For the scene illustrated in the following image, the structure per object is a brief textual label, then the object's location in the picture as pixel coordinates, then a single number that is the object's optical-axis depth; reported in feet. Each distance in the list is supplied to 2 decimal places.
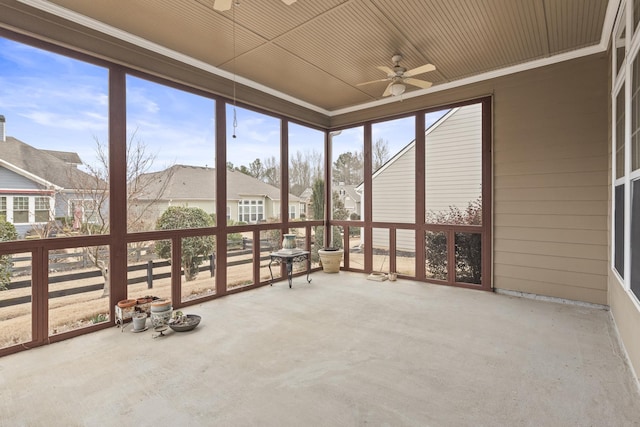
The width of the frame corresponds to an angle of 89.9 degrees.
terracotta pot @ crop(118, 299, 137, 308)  12.01
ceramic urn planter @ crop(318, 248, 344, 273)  21.31
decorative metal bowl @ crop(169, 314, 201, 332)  11.69
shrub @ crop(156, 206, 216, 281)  13.98
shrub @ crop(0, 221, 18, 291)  10.06
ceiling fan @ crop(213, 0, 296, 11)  8.39
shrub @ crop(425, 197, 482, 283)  17.21
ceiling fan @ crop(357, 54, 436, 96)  13.88
